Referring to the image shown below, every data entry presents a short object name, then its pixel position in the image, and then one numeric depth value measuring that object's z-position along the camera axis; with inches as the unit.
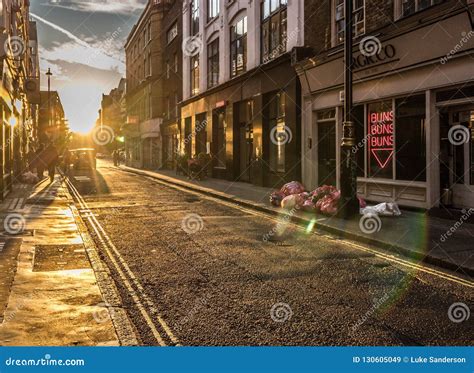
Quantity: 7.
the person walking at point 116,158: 2377.0
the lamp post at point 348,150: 459.8
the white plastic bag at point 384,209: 497.4
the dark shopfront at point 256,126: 798.5
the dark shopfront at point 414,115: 482.9
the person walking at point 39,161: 1132.5
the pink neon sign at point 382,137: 585.6
